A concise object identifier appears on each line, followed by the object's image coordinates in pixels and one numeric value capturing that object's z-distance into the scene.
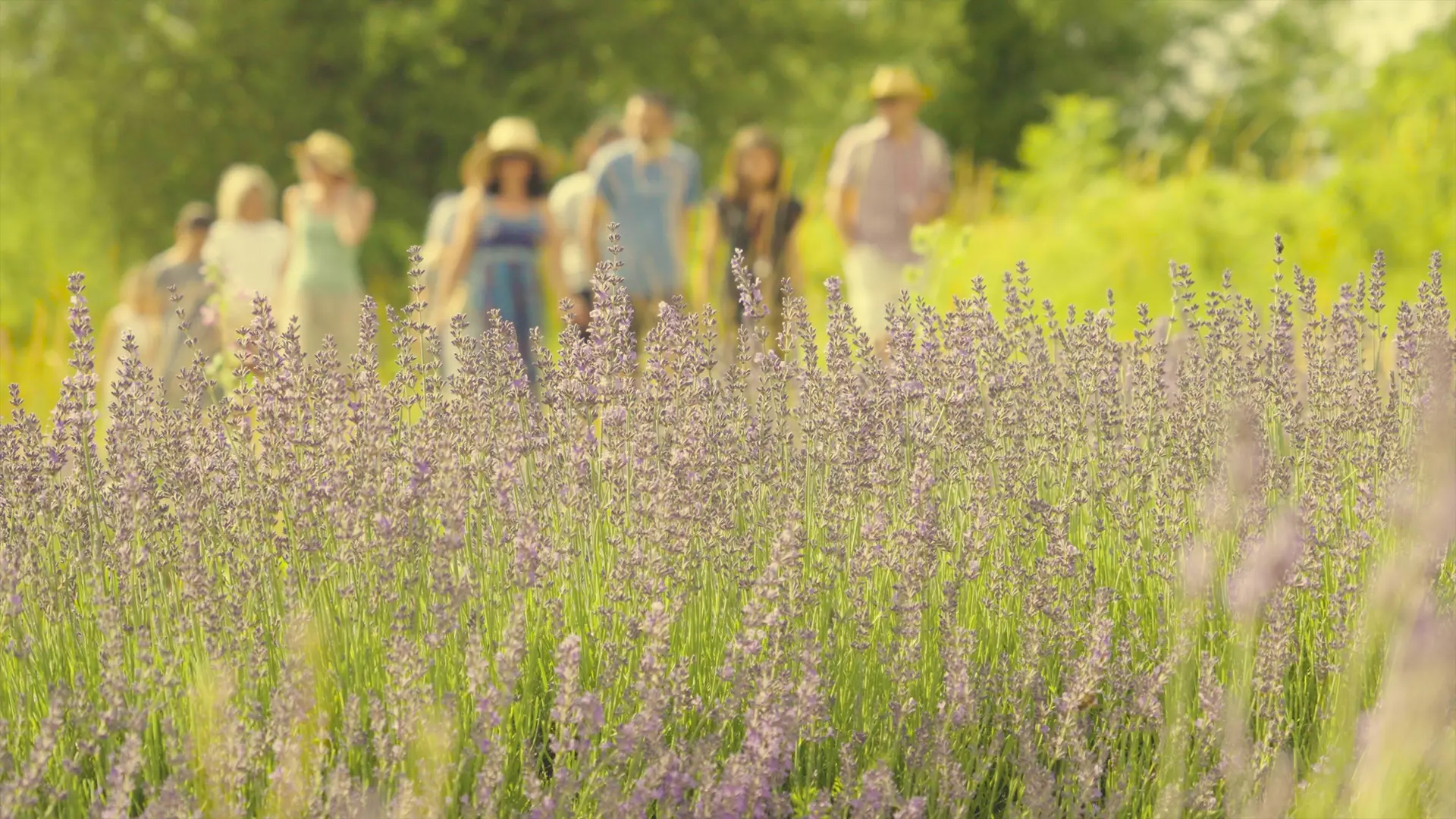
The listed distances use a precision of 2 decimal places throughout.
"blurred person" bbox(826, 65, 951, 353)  17.93
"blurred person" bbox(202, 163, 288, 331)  17.58
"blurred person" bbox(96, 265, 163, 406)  18.59
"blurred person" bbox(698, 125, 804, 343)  17.95
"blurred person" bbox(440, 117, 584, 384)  16.39
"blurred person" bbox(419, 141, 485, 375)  16.53
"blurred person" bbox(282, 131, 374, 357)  17.39
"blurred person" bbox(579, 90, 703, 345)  17.33
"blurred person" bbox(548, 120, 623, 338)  17.64
